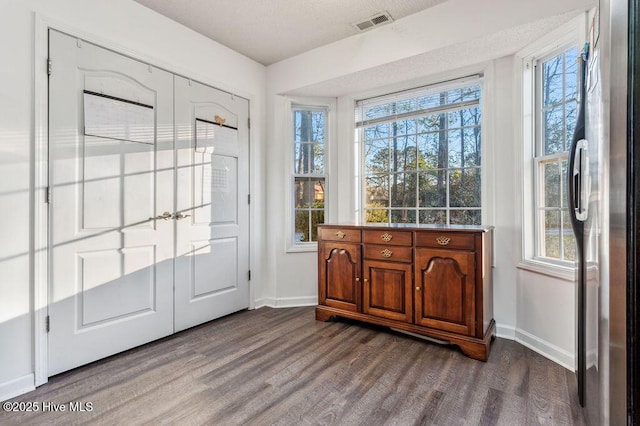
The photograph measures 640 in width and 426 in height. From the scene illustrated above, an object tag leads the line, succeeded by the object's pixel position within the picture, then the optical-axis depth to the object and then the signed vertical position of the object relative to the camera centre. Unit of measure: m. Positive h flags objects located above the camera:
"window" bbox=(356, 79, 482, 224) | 2.80 +0.57
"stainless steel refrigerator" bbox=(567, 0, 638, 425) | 0.54 -0.01
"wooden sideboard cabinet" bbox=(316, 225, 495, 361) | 2.20 -0.52
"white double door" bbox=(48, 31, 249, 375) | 2.02 +0.08
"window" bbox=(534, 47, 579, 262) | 2.19 +0.48
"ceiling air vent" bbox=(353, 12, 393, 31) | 2.51 +1.60
